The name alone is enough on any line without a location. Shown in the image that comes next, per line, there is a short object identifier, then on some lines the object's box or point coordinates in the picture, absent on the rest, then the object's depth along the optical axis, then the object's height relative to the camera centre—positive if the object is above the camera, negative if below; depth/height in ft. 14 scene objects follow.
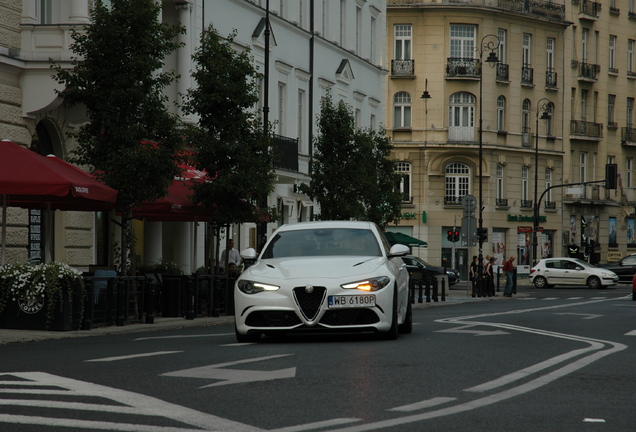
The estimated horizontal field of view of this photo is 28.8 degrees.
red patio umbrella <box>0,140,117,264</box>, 63.36 +2.59
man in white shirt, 108.27 -2.30
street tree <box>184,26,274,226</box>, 90.22 +7.06
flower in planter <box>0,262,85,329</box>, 62.90 -2.88
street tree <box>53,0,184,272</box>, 75.00 +7.99
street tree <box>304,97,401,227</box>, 131.95 +6.76
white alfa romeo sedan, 48.67 -2.50
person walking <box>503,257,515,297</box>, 163.22 -5.45
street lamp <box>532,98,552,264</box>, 216.33 +15.44
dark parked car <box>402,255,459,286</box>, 180.65 -5.15
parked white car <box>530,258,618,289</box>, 196.65 -6.28
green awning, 175.83 -0.82
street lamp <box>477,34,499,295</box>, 158.40 +12.12
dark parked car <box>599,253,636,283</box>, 212.64 -5.59
